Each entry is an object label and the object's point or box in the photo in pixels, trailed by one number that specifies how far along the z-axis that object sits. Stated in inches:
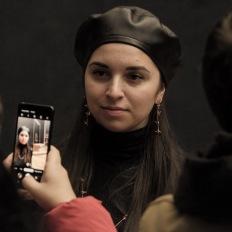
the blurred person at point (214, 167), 76.7
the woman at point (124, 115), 103.4
